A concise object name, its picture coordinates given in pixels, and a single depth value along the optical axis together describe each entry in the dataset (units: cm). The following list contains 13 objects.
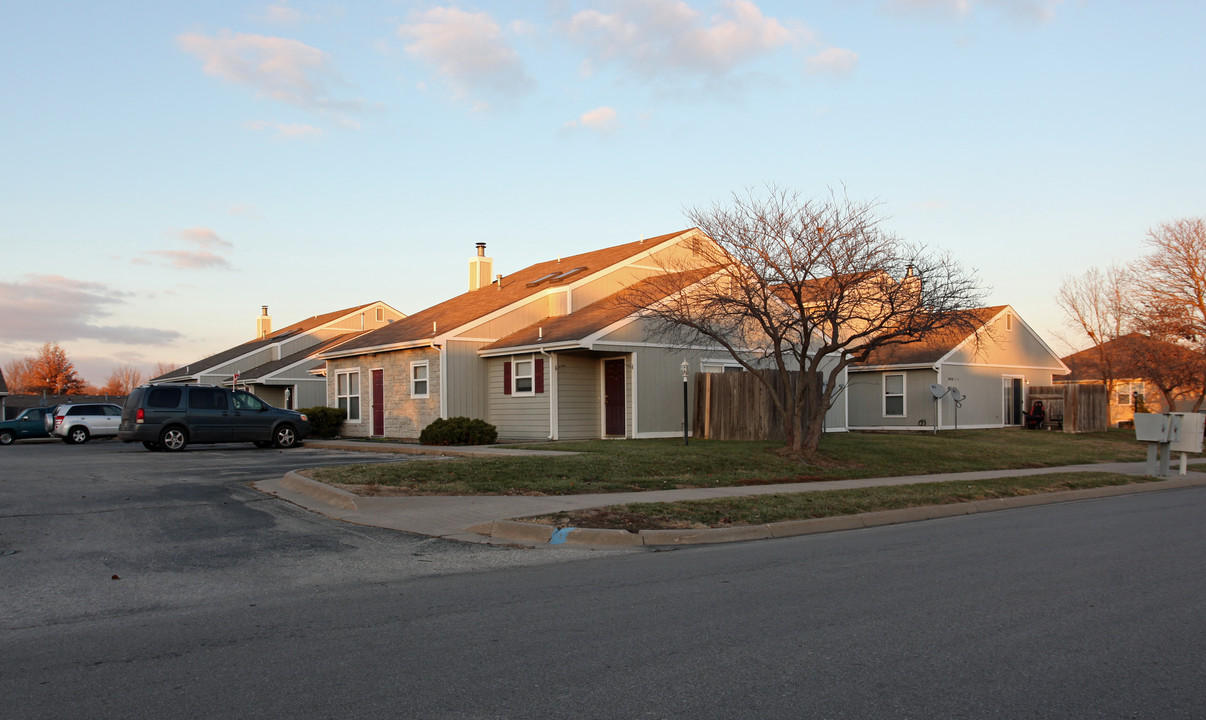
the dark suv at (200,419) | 2288
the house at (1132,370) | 3244
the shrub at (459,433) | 2420
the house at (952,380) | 3400
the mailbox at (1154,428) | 1958
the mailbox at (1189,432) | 1958
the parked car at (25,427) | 3469
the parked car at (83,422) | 3322
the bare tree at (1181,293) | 3238
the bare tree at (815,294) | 1809
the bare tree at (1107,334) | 4156
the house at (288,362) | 4375
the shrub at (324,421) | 3112
